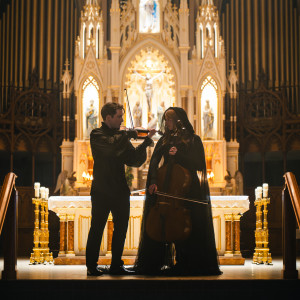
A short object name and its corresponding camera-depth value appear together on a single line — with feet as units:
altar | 28.84
